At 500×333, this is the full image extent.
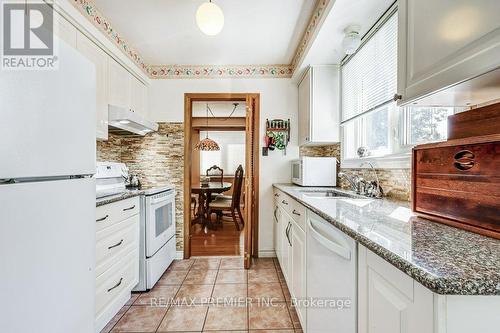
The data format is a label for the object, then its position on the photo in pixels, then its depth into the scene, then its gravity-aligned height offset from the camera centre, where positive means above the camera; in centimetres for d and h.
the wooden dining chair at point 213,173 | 755 -23
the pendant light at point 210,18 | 161 +102
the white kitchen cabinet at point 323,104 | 252 +66
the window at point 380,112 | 154 +43
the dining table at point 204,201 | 414 -66
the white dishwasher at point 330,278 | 89 -50
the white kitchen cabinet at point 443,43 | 66 +41
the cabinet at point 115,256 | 160 -69
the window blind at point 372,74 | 166 +76
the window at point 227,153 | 805 +44
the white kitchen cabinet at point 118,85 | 223 +81
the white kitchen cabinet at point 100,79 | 189 +75
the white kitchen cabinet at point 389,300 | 54 -36
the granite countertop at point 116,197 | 158 -24
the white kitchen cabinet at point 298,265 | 153 -70
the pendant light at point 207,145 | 555 +49
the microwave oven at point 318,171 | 257 -5
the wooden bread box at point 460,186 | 71 -7
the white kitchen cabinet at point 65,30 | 157 +94
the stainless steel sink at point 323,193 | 221 -25
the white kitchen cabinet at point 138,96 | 265 +81
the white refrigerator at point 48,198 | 78 -13
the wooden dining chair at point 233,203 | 407 -65
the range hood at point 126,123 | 211 +43
